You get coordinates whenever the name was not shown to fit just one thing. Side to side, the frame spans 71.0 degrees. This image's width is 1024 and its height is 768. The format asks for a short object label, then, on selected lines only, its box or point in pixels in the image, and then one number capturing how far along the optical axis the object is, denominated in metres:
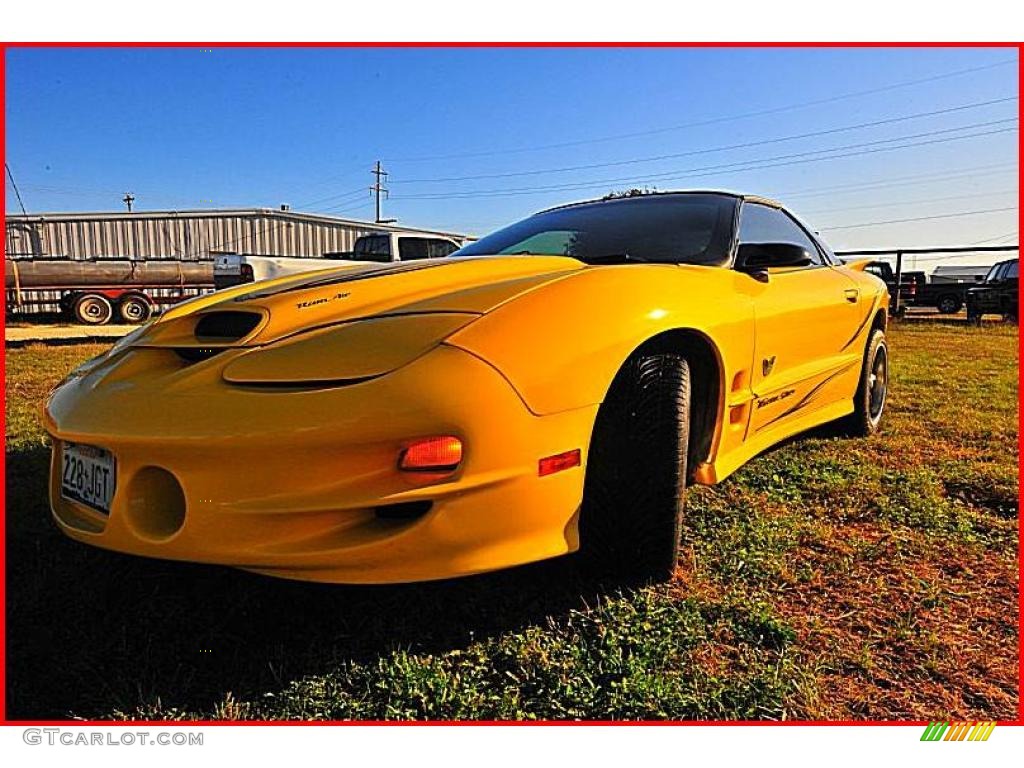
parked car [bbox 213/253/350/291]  10.70
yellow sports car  1.50
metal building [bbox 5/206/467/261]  21.80
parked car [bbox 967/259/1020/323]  12.91
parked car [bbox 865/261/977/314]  16.33
